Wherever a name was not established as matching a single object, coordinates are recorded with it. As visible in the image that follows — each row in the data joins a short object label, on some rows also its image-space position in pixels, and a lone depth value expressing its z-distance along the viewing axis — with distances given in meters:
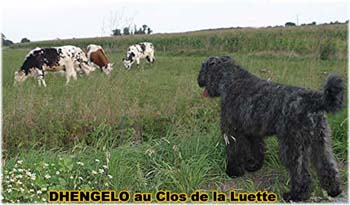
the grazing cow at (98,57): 17.08
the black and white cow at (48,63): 13.27
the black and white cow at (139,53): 20.11
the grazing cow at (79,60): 14.80
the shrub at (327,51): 15.90
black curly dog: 4.18
